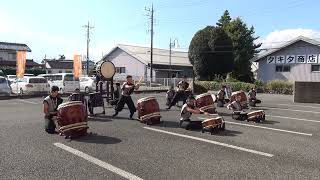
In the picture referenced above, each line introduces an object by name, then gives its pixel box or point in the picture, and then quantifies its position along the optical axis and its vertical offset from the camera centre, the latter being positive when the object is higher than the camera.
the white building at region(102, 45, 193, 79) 52.84 +2.48
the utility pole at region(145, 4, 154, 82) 48.98 +5.00
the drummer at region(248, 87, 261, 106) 19.03 -0.80
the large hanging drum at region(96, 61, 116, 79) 16.23 +0.43
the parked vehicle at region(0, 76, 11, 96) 25.28 -0.58
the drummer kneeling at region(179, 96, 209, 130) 11.46 -0.92
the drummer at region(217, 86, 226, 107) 18.45 -0.84
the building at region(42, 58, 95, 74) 73.62 +2.70
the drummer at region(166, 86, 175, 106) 17.96 -0.70
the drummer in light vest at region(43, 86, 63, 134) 10.81 -0.83
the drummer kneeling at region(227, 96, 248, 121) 13.80 -1.07
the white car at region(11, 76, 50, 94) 27.05 -0.51
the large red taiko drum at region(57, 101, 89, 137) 10.05 -1.05
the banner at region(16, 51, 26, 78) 28.41 +1.24
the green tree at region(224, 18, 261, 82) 47.16 +4.50
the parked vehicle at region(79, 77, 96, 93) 32.80 -0.38
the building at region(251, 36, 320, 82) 36.09 +2.07
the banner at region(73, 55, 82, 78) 31.03 +1.11
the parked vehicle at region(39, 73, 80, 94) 29.55 -0.21
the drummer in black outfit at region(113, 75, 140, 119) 13.83 -0.51
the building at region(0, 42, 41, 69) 63.13 +4.38
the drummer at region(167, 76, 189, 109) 16.78 -0.53
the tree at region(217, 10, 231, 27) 52.98 +8.78
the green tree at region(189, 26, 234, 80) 39.78 +2.95
